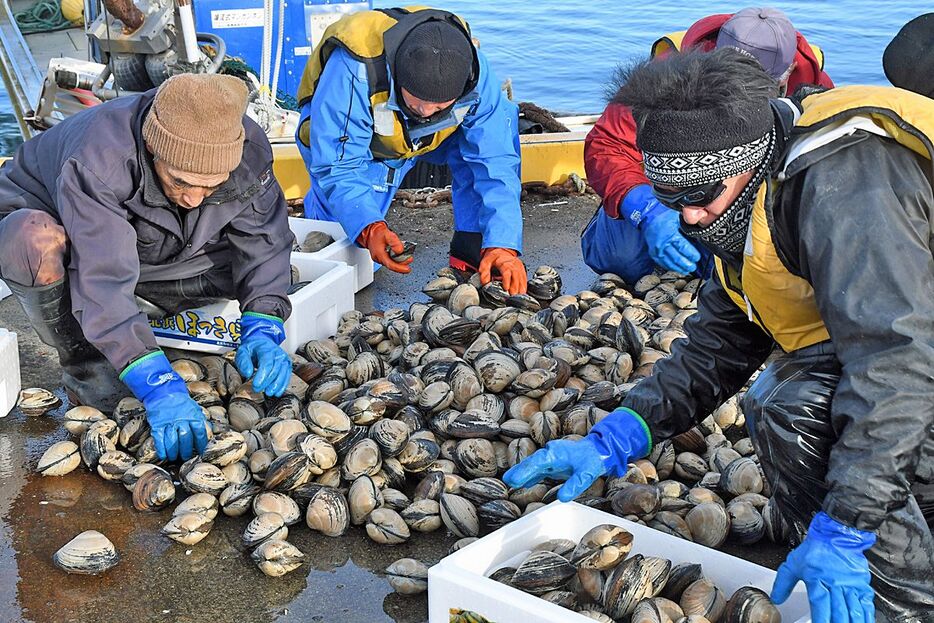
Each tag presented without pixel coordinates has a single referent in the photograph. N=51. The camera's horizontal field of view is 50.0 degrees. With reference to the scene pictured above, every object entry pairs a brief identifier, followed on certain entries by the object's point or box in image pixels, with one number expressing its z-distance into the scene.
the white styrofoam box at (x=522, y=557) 1.85
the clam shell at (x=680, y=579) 2.01
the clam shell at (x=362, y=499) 2.55
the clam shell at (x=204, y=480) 2.61
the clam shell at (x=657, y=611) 1.89
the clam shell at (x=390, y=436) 2.72
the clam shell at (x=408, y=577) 2.30
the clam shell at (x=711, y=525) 2.39
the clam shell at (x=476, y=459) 2.73
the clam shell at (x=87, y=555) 2.36
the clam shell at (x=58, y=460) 2.80
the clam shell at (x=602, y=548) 2.04
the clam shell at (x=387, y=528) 2.50
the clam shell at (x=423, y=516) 2.53
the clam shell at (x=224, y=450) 2.69
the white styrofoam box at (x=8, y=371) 3.12
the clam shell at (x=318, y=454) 2.67
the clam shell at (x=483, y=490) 2.57
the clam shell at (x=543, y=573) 1.98
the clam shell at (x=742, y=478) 2.58
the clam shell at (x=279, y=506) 2.54
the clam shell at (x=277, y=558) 2.37
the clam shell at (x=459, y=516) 2.49
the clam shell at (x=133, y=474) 2.70
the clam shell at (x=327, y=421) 2.80
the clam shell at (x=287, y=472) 2.60
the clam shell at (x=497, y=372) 3.05
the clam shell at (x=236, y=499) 2.60
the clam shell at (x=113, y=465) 2.75
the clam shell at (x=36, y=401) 3.13
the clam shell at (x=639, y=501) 2.44
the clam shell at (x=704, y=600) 1.93
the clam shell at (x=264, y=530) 2.44
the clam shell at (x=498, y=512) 2.51
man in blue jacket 3.88
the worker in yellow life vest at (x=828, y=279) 1.68
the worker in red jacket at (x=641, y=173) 3.87
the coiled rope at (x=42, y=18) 11.05
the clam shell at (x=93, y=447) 2.82
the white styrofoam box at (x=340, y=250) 4.06
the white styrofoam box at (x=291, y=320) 3.38
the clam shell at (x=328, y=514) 2.53
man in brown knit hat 2.77
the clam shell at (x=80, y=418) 2.94
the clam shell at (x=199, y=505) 2.55
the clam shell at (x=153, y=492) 2.61
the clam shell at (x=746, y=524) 2.44
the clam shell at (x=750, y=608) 1.85
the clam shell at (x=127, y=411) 2.95
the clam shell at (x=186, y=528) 2.48
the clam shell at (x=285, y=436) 2.72
